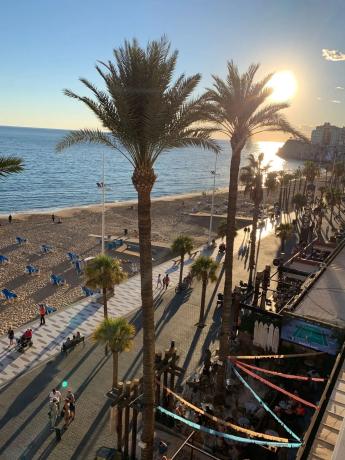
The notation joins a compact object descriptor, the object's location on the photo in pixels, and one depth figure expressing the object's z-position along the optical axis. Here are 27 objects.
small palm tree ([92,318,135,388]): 13.31
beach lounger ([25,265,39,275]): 29.06
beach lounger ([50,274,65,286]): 27.09
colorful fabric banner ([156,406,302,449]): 9.02
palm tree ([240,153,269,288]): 26.48
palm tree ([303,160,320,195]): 59.16
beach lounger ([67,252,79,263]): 31.98
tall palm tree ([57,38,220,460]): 7.79
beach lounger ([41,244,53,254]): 34.91
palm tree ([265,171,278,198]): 52.62
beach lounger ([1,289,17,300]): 24.02
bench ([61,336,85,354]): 17.03
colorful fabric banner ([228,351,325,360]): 13.50
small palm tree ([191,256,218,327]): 20.30
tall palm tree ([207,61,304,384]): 12.36
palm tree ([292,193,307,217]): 51.13
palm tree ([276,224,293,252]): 33.62
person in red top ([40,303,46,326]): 19.97
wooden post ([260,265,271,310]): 19.30
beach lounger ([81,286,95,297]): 24.33
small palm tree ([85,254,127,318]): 18.45
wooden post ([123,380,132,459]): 10.97
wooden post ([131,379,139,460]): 11.11
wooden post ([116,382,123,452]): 10.95
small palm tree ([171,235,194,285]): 25.56
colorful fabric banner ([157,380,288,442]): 9.77
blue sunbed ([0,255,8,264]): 31.27
